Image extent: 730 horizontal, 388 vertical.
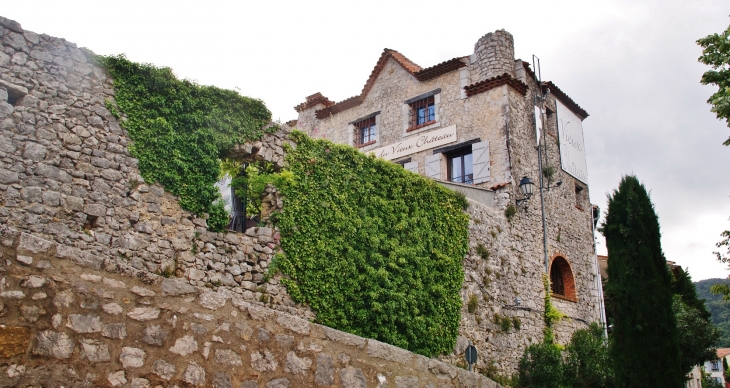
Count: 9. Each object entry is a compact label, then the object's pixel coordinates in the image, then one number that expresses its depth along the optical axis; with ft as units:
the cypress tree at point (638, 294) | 35.45
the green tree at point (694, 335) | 52.44
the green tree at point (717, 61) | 32.06
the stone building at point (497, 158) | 43.09
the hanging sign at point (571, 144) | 59.47
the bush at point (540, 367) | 40.81
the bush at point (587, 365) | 41.78
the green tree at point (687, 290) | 70.14
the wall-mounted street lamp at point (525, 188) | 47.32
